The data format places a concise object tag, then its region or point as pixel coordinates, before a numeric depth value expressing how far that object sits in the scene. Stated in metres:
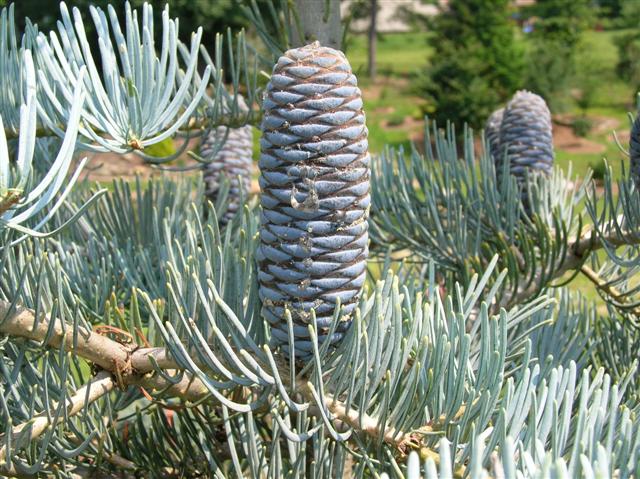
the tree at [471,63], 6.39
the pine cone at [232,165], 0.84
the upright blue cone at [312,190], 0.38
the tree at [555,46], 6.91
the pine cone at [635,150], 0.55
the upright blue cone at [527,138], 0.73
